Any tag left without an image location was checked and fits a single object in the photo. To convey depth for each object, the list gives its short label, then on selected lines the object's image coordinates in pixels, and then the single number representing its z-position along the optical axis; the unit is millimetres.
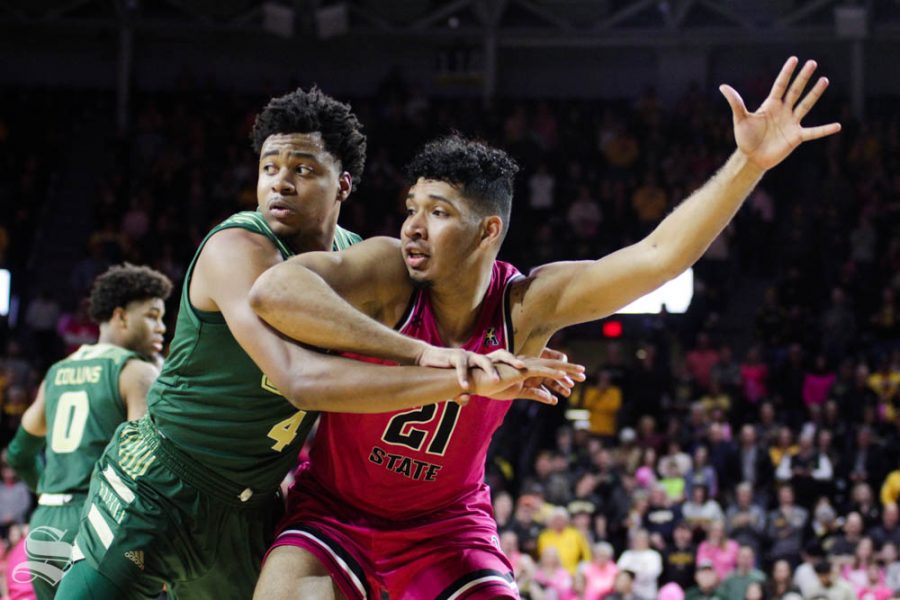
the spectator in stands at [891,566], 11070
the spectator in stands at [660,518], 11581
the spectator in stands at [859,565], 11016
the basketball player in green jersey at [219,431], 4156
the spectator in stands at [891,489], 12172
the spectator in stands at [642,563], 11180
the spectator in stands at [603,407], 13758
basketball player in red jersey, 4016
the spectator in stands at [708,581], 10953
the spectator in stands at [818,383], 13930
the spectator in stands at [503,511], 11672
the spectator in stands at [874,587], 10840
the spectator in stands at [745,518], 11758
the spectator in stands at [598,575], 11078
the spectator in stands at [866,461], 12562
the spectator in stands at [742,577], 10961
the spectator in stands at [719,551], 11367
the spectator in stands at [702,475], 12367
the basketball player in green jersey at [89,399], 5566
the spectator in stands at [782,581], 11094
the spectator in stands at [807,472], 12320
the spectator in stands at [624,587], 10867
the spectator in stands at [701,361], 14547
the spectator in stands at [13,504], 12562
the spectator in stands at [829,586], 10812
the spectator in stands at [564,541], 11516
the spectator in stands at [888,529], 11602
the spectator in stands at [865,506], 11883
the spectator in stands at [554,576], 11023
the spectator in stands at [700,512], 11883
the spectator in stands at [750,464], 12617
